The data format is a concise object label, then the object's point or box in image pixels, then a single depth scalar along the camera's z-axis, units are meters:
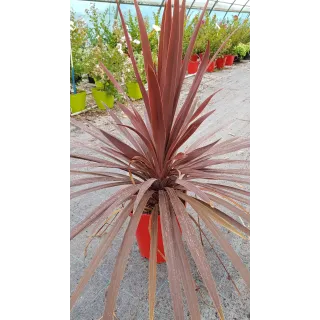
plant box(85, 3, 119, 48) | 3.39
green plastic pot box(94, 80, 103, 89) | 2.97
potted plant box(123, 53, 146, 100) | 3.06
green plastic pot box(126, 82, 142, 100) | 3.35
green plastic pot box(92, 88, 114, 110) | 2.97
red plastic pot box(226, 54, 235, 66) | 6.39
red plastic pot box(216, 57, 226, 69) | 5.83
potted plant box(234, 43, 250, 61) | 6.79
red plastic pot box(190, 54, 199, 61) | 5.33
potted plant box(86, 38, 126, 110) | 2.86
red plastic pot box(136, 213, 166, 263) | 0.97
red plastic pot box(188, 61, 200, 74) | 5.02
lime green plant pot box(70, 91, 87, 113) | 2.83
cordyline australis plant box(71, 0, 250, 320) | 0.62
